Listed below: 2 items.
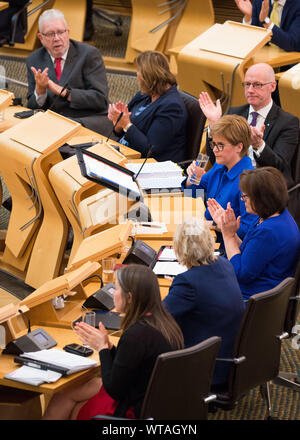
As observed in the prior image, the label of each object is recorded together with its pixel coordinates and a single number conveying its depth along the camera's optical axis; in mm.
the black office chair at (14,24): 14570
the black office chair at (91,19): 17437
